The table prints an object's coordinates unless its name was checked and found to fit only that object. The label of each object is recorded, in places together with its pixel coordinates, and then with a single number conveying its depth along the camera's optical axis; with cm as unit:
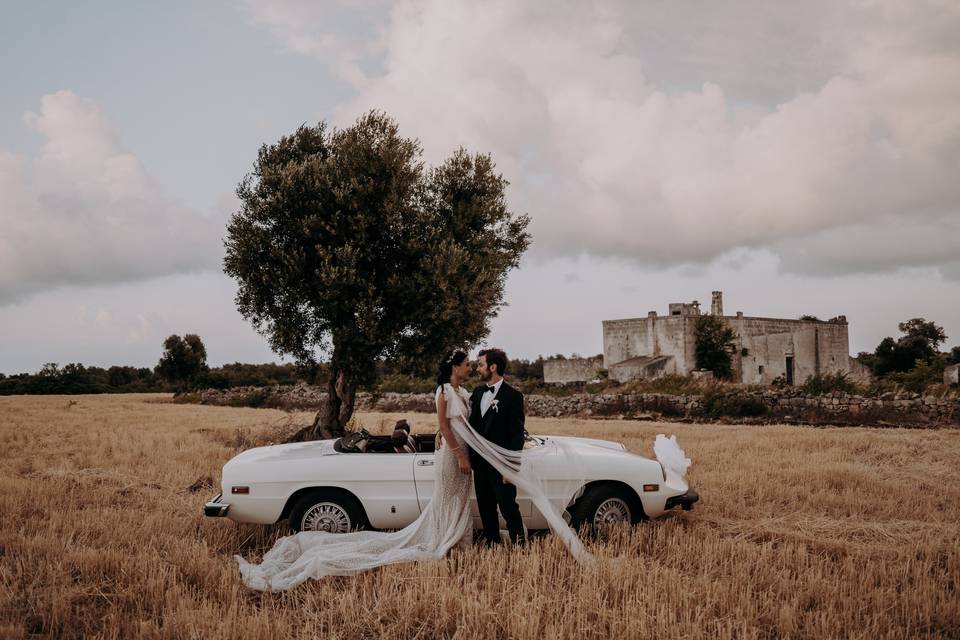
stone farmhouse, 4688
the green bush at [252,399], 4116
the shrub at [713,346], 4681
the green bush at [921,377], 2609
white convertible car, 674
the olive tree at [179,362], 5772
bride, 609
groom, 648
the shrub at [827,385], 2689
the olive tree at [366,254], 1369
